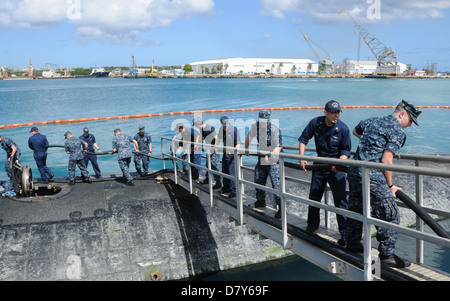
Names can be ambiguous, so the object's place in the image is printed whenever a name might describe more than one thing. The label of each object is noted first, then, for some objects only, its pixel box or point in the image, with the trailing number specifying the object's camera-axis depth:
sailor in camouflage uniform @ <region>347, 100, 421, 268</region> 4.23
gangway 3.99
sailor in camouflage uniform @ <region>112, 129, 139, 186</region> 12.04
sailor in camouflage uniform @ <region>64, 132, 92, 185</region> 12.29
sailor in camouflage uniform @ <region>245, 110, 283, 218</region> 6.71
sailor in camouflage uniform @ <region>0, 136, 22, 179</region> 11.45
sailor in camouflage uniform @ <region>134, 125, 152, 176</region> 13.69
